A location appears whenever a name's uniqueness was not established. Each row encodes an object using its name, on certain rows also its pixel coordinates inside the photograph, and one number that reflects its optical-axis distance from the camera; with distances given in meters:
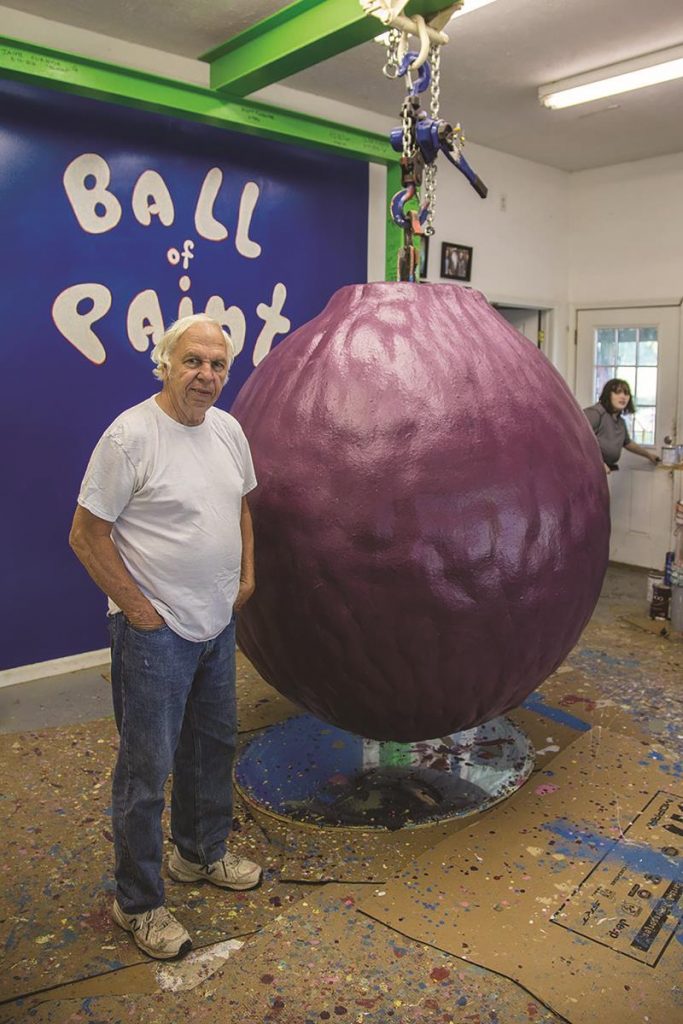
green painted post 4.61
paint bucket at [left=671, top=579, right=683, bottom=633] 4.09
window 5.67
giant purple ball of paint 1.80
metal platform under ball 2.36
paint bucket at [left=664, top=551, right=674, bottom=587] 4.23
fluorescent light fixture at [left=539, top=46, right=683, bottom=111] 3.84
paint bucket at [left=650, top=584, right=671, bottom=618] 4.23
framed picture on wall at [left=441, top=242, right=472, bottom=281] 5.15
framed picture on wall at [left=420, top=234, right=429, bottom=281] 4.95
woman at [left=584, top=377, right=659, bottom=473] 5.26
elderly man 1.70
